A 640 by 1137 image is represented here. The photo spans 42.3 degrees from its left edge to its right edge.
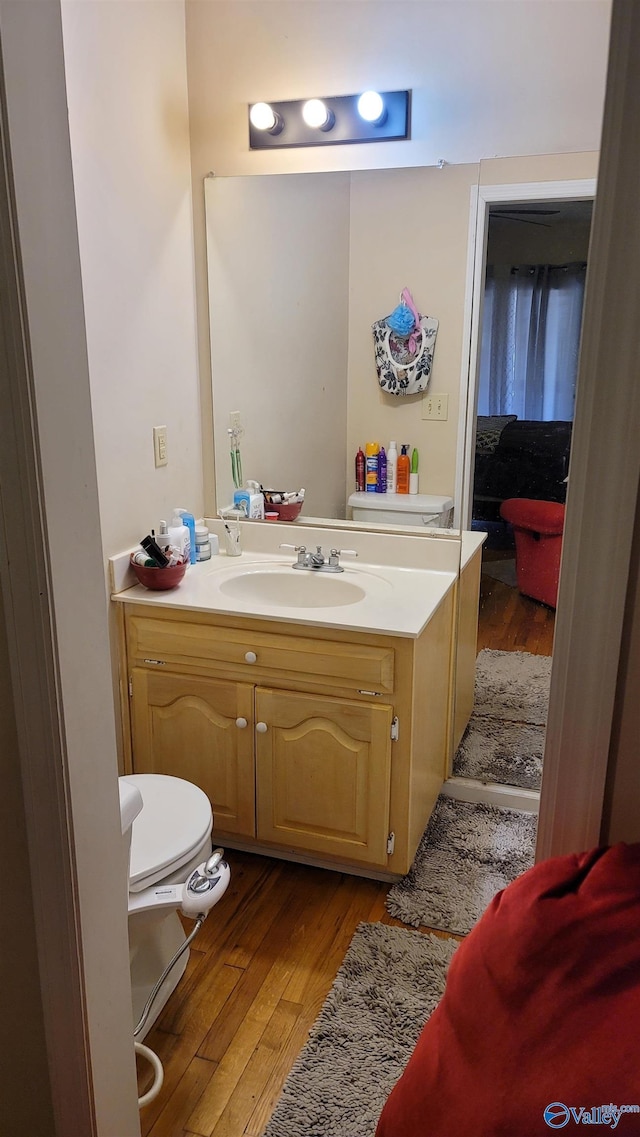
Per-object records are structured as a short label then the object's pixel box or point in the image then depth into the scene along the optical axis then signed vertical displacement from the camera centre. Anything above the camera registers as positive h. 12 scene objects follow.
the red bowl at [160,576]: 2.24 -0.57
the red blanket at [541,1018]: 0.65 -0.54
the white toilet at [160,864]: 1.55 -0.97
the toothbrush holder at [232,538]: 2.59 -0.53
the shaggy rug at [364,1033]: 1.56 -1.37
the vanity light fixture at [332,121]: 2.21 +0.64
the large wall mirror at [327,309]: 2.28 +0.15
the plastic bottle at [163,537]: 2.29 -0.48
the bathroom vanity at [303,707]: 2.05 -0.88
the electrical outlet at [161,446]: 2.39 -0.24
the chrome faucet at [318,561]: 2.44 -0.57
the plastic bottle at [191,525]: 2.49 -0.48
